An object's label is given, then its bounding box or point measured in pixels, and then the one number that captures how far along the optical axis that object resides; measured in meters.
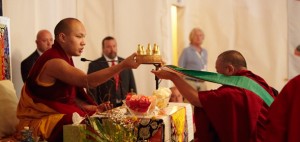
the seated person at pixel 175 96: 4.86
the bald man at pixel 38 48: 4.46
